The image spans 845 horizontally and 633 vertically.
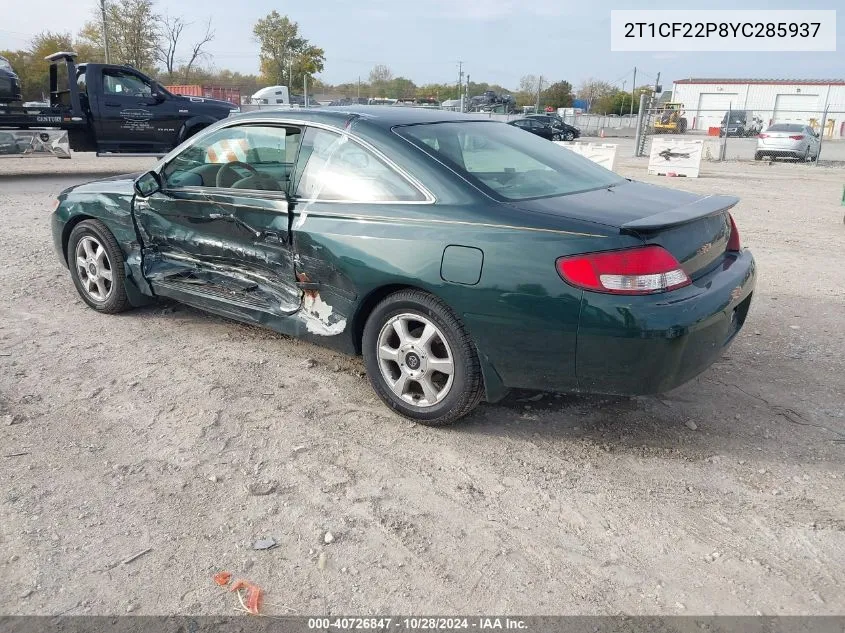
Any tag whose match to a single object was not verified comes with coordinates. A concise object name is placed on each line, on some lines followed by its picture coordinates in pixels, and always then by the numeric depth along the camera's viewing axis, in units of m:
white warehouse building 53.75
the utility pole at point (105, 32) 38.74
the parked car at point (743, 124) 44.88
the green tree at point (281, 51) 59.44
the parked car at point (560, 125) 34.62
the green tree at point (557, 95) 72.00
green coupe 2.85
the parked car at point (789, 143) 23.14
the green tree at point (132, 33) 42.97
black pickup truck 13.76
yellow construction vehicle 34.29
